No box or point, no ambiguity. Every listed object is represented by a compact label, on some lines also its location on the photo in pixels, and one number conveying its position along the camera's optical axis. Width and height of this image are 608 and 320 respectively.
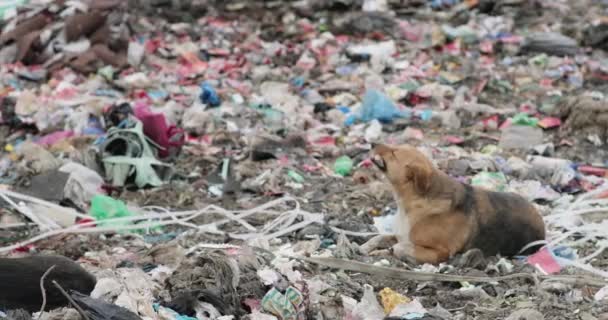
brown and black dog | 9.97
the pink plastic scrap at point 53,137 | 14.62
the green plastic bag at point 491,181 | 12.66
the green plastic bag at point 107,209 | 11.69
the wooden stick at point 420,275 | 9.11
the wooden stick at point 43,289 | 7.09
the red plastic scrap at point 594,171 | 13.51
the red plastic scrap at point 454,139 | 15.04
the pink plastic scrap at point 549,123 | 15.71
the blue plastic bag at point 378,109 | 16.09
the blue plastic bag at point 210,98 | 16.84
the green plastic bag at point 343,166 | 13.75
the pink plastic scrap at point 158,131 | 14.12
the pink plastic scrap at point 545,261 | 9.72
